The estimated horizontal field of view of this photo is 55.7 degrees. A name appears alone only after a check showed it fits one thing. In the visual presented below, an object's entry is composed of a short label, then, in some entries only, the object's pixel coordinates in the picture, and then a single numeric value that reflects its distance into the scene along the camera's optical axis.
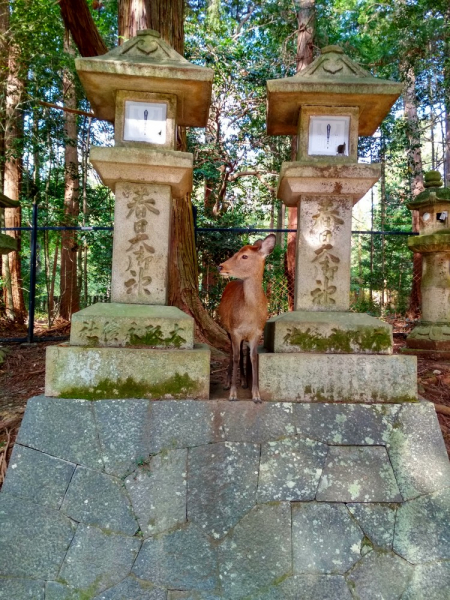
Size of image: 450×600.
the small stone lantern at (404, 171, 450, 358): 5.95
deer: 2.80
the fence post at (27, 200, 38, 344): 6.14
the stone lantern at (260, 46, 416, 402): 2.70
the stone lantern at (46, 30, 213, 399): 2.62
